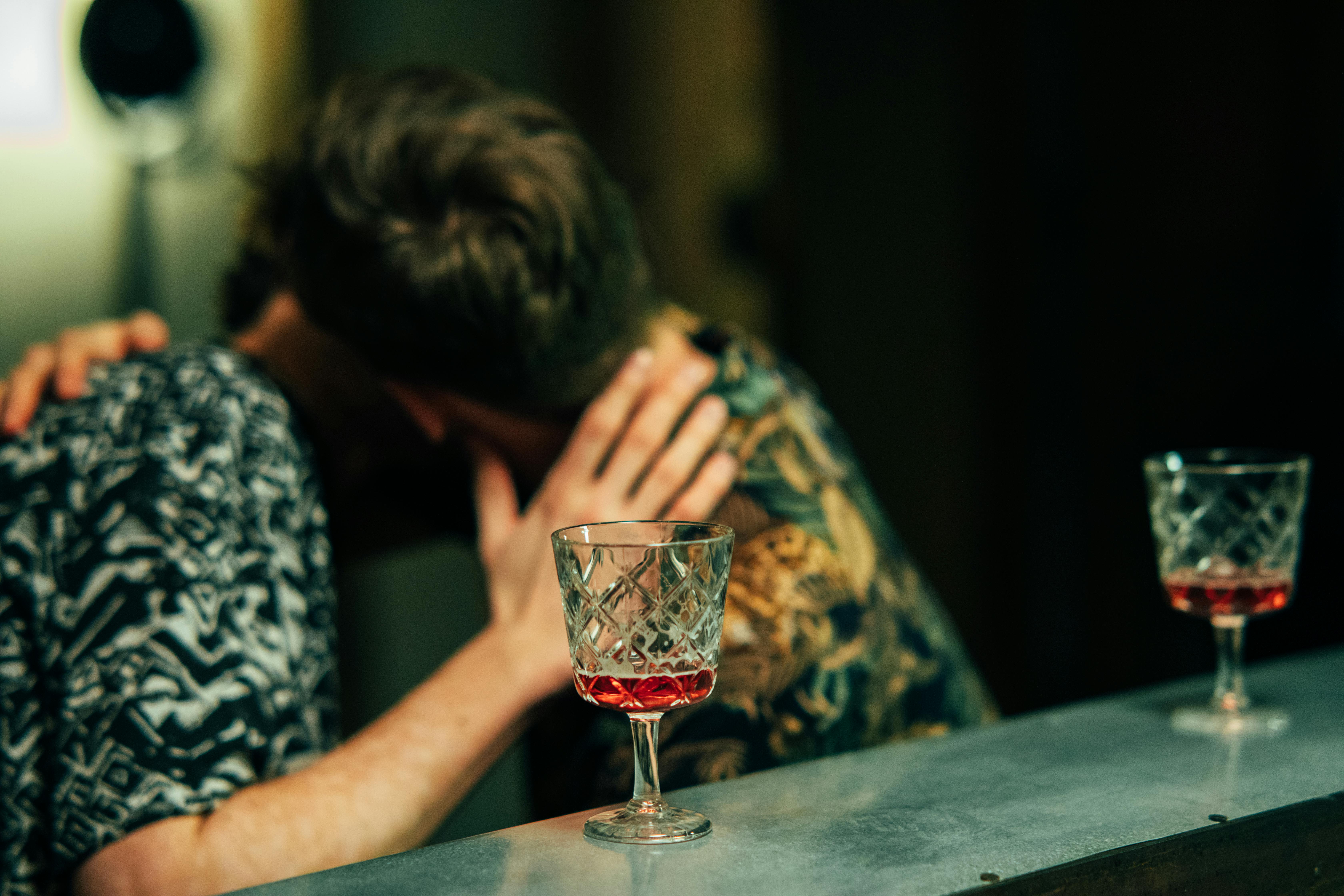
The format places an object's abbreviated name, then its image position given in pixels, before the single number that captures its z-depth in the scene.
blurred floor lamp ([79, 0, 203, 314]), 2.09
